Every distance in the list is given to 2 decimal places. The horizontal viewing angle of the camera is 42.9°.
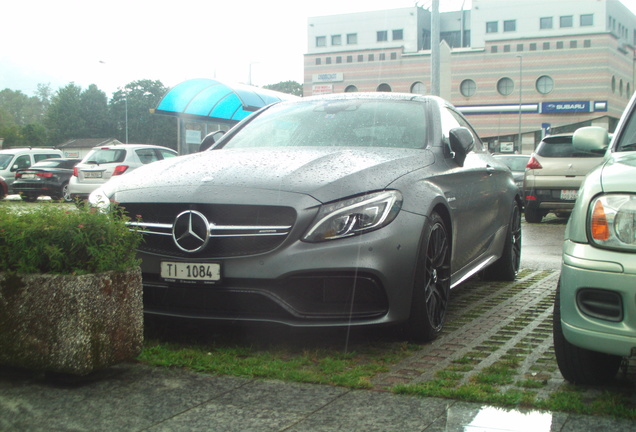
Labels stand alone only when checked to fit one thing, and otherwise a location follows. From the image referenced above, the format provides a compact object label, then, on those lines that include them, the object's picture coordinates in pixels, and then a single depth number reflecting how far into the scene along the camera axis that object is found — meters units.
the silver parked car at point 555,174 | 15.14
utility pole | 20.91
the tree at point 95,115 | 81.75
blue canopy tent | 27.73
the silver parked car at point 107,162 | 20.45
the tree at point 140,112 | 83.56
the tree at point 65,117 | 79.50
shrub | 3.66
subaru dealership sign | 73.94
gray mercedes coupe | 4.12
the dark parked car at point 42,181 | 25.05
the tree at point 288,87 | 124.56
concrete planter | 3.62
